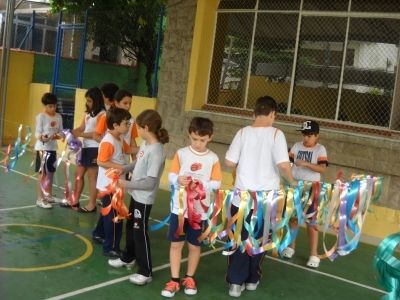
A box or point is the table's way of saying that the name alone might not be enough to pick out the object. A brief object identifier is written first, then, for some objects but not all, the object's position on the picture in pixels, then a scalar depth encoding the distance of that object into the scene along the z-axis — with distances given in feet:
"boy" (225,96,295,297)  13.06
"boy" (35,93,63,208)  20.52
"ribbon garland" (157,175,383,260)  12.85
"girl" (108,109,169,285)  13.37
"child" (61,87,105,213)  19.45
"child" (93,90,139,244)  16.99
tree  38.58
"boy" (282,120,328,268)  16.21
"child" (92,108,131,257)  15.24
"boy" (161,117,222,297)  12.69
